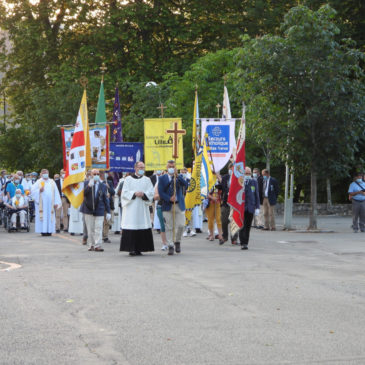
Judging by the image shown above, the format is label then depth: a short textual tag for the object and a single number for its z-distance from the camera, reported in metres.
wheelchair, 26.11
